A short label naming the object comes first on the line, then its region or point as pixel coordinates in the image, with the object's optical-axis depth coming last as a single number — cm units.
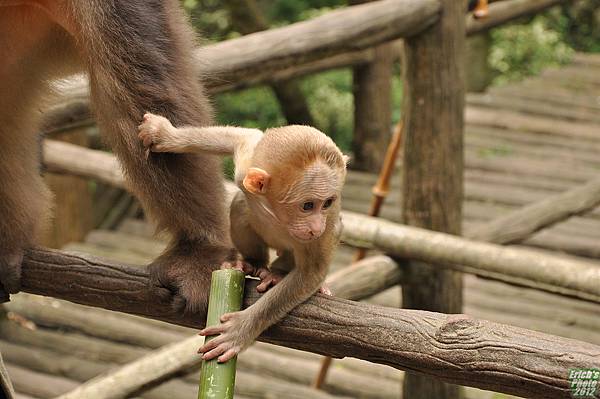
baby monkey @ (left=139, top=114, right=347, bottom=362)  361
